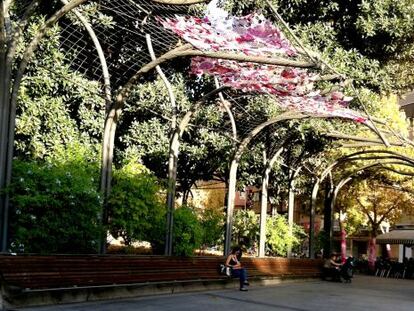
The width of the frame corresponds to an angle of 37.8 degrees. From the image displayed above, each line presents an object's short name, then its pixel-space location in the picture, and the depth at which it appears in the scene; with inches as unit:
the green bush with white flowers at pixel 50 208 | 392.5
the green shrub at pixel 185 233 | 564.1
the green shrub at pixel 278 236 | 851.4
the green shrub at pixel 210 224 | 644.9
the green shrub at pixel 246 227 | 865.5
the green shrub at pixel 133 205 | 478.3
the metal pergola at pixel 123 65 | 378.0
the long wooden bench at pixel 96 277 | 366.0
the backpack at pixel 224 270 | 615.8
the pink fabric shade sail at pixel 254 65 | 447.8
